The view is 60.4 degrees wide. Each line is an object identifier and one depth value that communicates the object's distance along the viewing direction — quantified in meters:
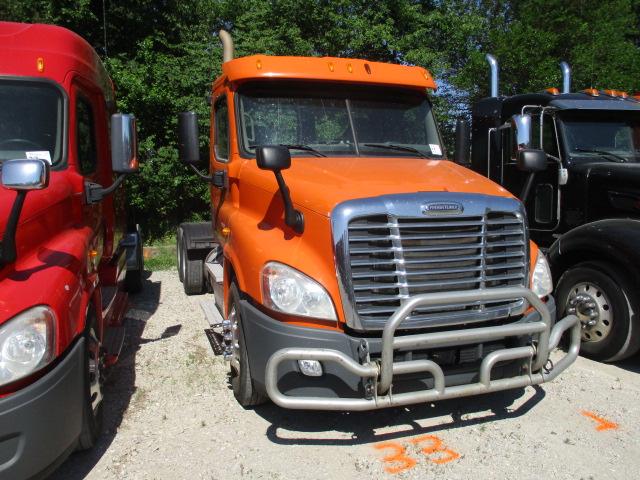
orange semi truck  3.16
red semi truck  2.64
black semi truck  4.71
